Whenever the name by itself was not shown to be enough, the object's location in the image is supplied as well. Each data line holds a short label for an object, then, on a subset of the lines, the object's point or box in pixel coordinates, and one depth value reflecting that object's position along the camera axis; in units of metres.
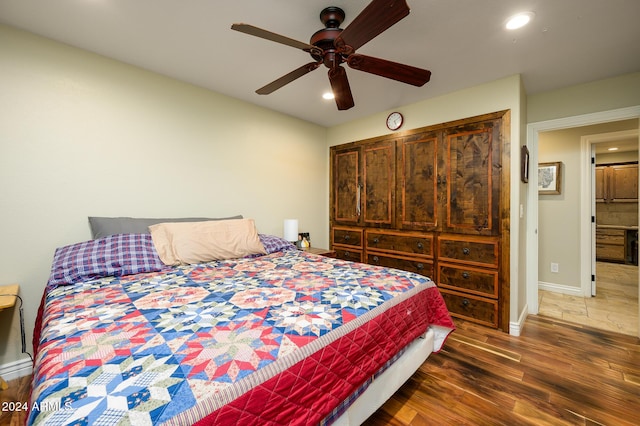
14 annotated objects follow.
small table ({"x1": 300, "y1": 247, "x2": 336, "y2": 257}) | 3.32
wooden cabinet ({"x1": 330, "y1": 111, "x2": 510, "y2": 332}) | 2.67
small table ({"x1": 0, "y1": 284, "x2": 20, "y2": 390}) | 1.63
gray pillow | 2.14
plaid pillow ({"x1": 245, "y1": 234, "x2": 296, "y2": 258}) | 2.81
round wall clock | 3.41
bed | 0.71
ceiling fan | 1.31
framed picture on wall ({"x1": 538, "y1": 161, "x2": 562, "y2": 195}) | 3.76
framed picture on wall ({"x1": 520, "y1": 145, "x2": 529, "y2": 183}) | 2.64
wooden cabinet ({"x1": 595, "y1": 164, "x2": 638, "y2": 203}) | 5.55
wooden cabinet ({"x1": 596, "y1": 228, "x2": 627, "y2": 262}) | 5.45
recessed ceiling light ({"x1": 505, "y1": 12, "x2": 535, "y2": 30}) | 1.76
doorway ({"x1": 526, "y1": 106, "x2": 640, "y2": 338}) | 2.91
